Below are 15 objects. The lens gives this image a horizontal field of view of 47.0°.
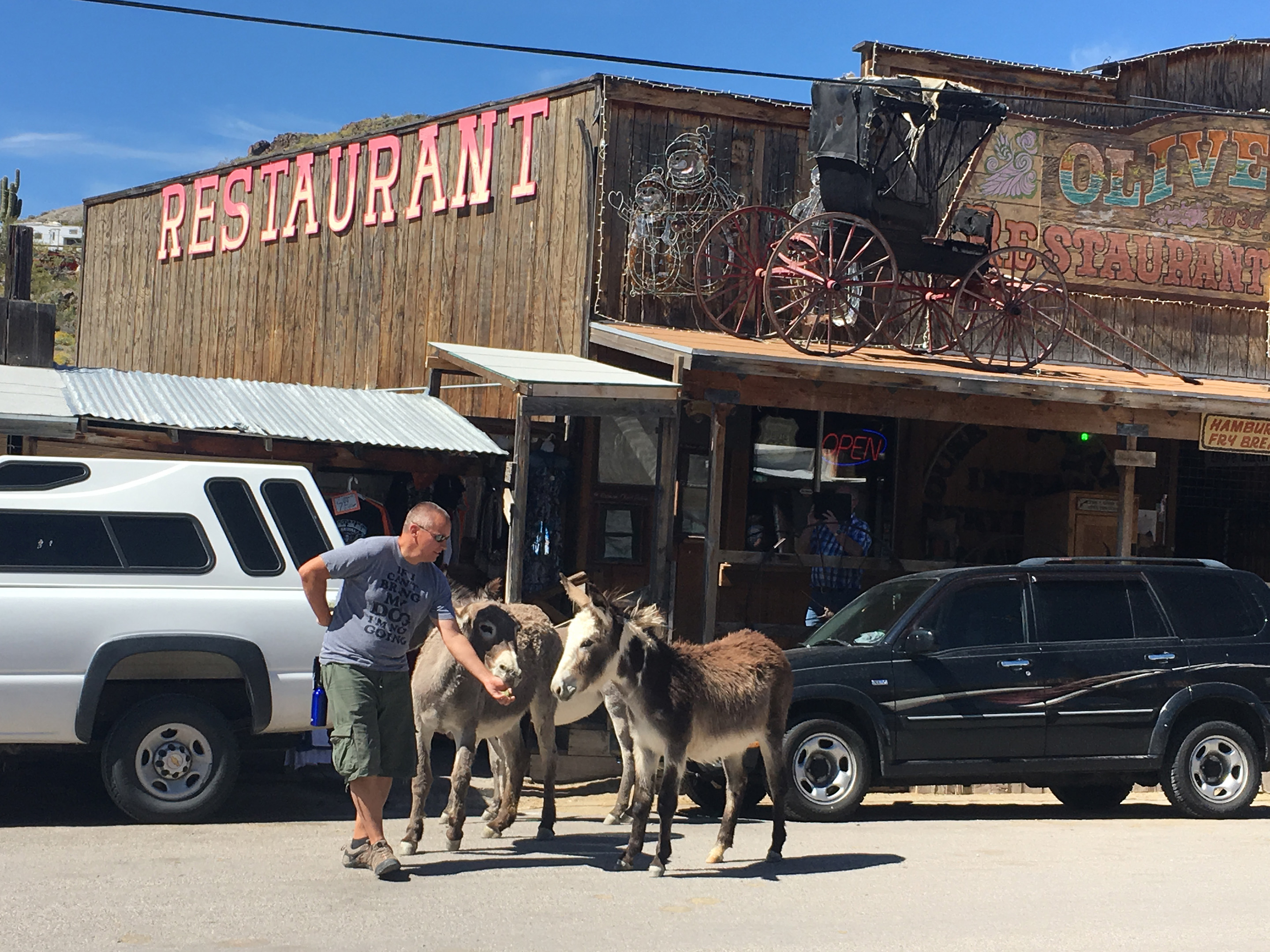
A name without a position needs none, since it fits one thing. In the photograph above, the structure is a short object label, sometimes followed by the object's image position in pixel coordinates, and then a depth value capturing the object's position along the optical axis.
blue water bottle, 8.91
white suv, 8.67
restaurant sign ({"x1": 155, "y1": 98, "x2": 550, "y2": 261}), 17.58
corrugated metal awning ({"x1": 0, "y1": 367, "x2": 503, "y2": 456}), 11.82
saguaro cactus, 33.12
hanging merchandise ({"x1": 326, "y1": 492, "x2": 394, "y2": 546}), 12.93
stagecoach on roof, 14.79
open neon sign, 17.05
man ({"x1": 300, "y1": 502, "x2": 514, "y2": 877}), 7.44
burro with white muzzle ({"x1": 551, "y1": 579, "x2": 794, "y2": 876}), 7.85
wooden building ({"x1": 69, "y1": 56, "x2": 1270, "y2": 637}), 14.50
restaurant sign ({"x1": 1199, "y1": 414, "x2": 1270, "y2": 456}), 15.23
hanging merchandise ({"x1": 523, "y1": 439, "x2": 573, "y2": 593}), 14.80
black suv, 10.65
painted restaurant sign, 17.69
